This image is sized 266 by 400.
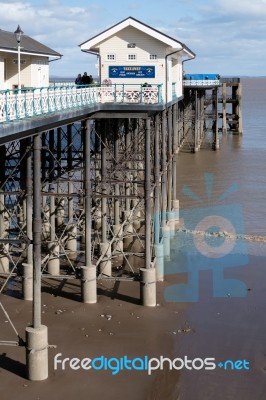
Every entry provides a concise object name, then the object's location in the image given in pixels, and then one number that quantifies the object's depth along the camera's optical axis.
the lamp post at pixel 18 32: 13.91
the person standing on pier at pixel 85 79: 21.22
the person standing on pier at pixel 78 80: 21.69
